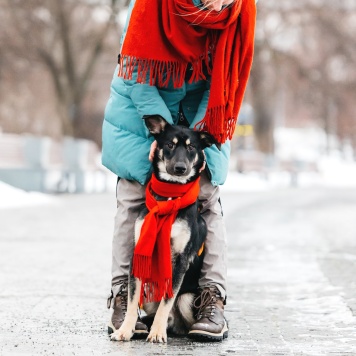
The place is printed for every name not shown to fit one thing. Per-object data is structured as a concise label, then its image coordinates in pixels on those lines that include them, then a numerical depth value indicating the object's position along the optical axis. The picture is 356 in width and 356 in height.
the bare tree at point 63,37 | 65.00
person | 10.58
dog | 10.37
